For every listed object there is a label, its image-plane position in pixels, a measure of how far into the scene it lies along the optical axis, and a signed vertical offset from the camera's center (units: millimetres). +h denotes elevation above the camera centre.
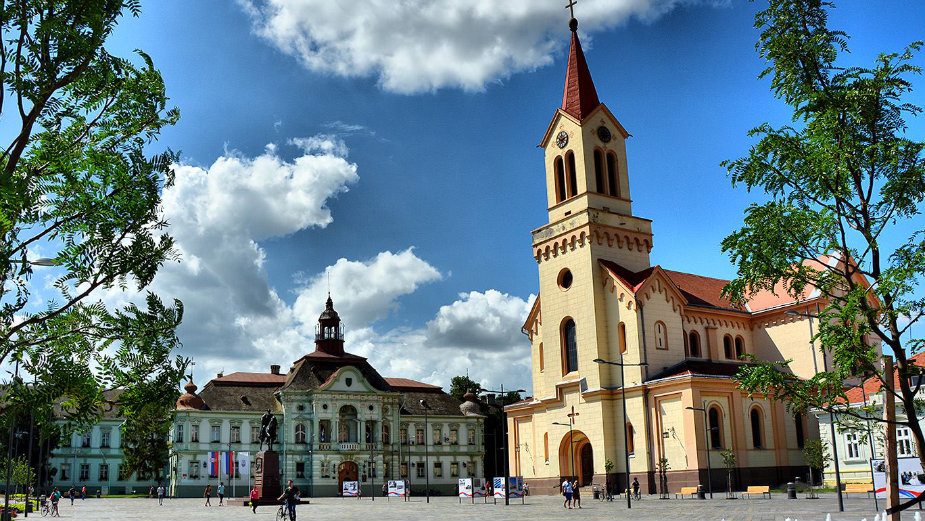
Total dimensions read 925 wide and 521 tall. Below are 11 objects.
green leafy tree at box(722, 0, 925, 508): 12609 +3542
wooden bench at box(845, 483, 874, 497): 43178 -4182
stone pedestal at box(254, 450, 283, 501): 45906 -2258
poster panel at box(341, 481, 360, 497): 75188 -5500
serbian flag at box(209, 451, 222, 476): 78750 -2788
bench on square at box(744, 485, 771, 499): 45250 -4185
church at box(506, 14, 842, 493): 51219 +4716
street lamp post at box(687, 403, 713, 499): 49150 -746
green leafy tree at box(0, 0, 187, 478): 10648 +3036
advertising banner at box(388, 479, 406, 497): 68312 -5105
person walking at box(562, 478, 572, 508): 40594 -3518
